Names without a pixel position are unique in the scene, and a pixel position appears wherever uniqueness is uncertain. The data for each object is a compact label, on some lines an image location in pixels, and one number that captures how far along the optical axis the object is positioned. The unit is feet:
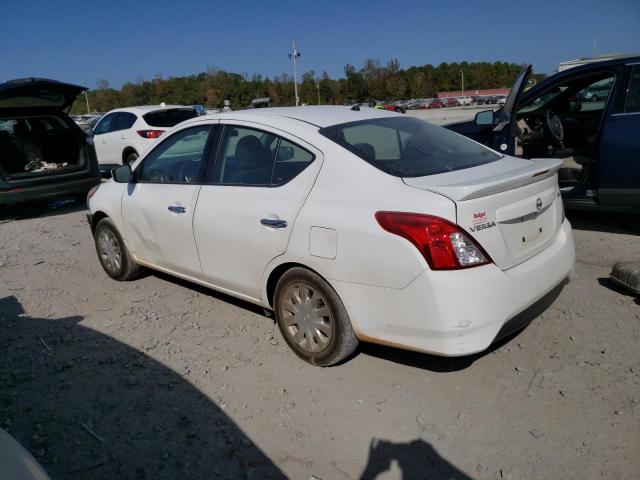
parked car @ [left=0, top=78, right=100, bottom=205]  26.20
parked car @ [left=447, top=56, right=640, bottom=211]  17.47
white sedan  8.98
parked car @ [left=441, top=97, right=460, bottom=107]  235.61
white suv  38.65
